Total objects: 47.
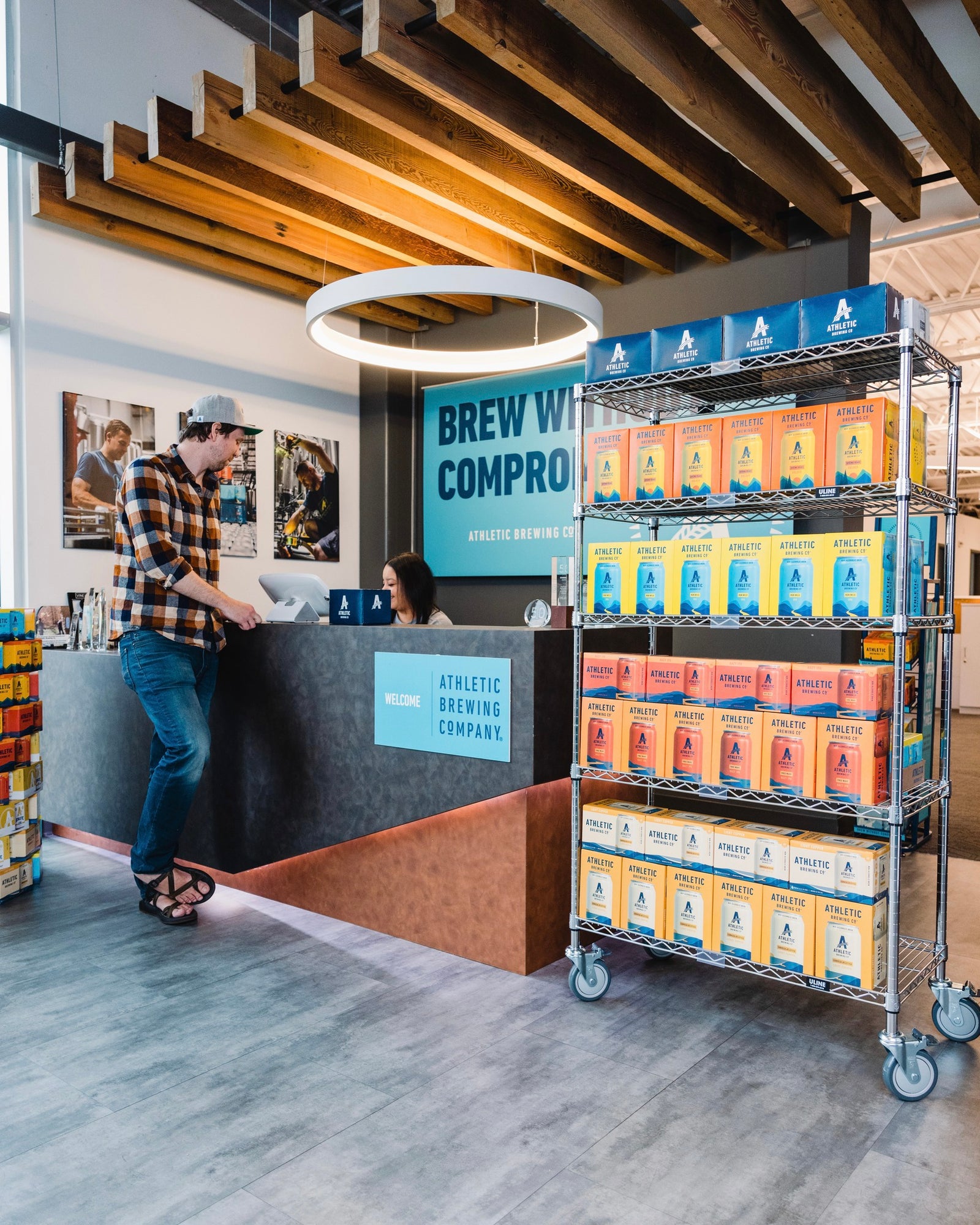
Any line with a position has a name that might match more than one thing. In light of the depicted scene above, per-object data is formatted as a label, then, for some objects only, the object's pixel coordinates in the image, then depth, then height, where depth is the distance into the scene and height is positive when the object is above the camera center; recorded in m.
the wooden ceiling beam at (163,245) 4.62 +1.95
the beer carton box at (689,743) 2.48 -0.42
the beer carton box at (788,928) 2.30 -0.87
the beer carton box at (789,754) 2.31 -0.42
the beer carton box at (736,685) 2.44 -0.26
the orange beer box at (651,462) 2.64 +0.37
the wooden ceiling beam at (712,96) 3.16 +1.93
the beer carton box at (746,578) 2.42 +0.03
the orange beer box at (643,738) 2.56 -0.42
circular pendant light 3.47 +1.17
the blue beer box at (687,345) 2.57 +0.69
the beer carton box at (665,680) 2.56 -0.26
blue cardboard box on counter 3.30 -0.06
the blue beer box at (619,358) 2.70 +0.69
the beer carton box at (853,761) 2.23 -0.43
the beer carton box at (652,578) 2.58 +0.03
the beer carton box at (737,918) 2.38 -0.87
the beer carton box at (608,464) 2.73 +0.38
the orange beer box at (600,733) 2.65 -0.42
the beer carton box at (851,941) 2.21 -0.87
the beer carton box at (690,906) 2.47 -0.87
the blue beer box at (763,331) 2.41 +0.69
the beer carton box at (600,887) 2.65 -0.88
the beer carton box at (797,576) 2.34 +0.03
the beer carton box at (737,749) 2.39 -0.43
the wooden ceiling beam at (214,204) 4.18 +1.95
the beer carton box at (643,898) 2.56 -0.88
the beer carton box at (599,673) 2.68 -0.25
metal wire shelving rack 2.19 +0.22
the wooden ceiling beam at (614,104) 3.20 +1.95
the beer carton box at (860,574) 2.26 +0.04
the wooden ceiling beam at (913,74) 3.20 +1.97
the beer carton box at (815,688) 2.31 -0.26
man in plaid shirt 3.12 -0.07
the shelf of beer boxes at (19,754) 3.54 -0.65
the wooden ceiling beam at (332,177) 3.78 +1.92
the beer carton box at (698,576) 2.51 +0.04
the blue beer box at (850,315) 2.25 +0.69
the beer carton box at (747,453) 2.48 +0.37
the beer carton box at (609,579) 2.67 +0.03
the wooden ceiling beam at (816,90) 3.18 +1.95
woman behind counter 4.37 +0.00
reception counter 2.80 -0.72
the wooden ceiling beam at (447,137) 3.45 +1.94
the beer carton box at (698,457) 2.57 +0.37
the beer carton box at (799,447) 2.39 +0.37
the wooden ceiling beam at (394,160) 3.64 +1.93
